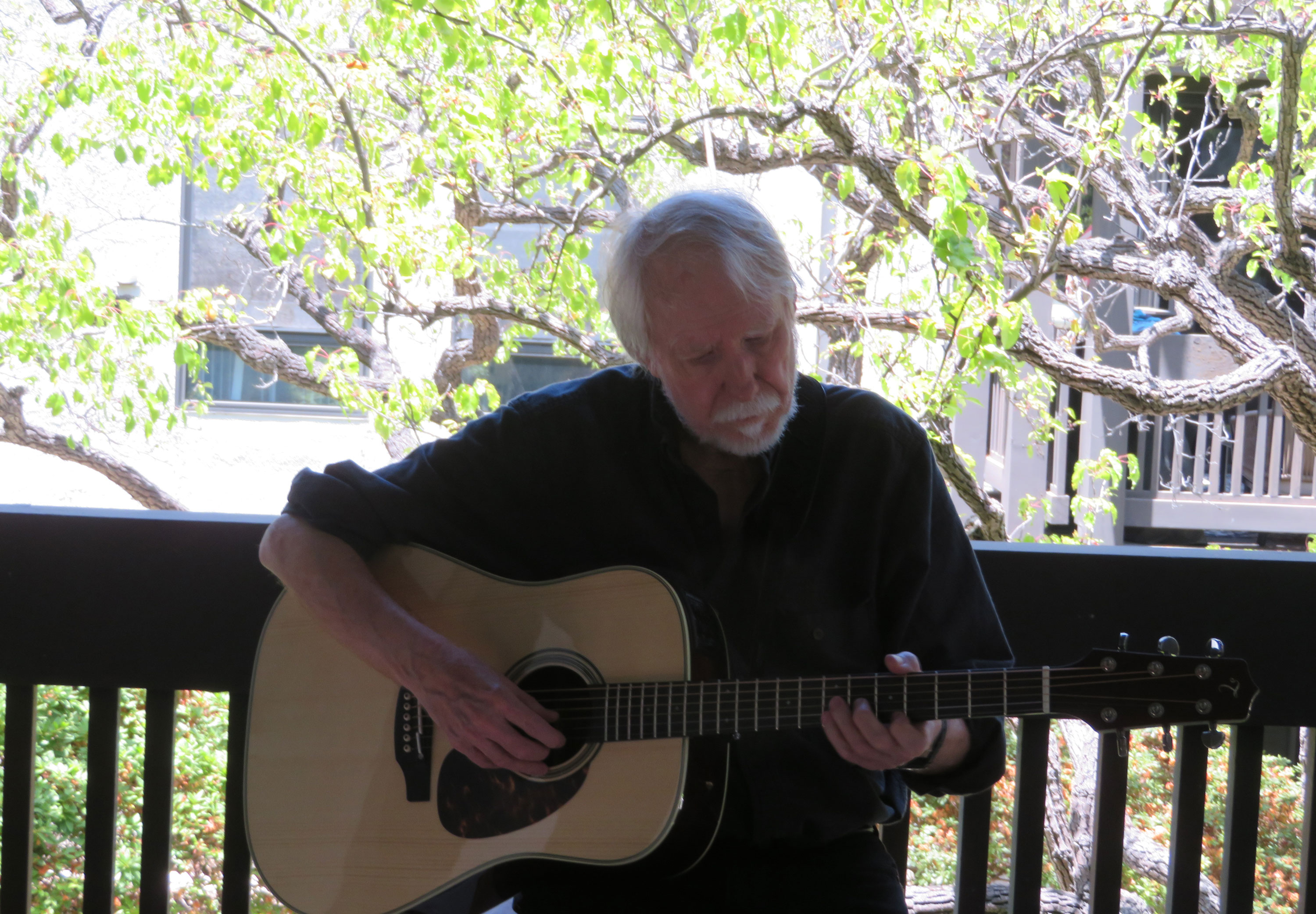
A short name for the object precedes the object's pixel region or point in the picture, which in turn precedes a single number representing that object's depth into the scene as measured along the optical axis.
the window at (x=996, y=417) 5.88
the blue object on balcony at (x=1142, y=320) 5.62
